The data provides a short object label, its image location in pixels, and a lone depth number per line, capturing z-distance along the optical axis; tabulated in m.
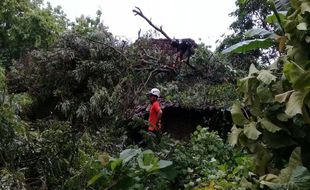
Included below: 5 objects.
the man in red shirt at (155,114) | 6.82
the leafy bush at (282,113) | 2.44
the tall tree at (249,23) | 14.07
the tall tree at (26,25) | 15.09
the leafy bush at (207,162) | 4.10
